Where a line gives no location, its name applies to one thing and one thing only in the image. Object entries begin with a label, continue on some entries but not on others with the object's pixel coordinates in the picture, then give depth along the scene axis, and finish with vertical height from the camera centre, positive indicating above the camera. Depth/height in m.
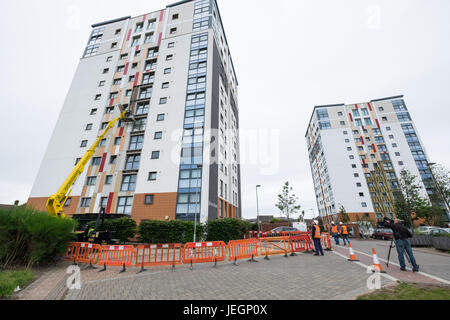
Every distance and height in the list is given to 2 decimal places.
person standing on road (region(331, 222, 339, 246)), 15.13 -0.92
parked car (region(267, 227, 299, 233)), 21.39 -0.75
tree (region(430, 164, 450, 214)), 22.08 +4.49
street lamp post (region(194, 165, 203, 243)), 14.55 +1.86
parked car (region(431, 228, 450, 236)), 18.31 -0.94
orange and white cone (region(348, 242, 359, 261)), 8.29 -1.57
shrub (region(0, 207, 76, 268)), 7.15 -0.45
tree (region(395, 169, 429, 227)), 23.83 +2.27
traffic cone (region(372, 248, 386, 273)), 5.94 -1.43
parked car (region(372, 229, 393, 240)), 22.64 -1.64
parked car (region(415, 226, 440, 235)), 19.64 -0.92
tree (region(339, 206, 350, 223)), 40.62 +1.02
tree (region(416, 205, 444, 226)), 28.77 +1.01
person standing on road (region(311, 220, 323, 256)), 9.88 -0.79
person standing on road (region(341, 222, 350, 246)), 14.24 -0.85
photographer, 6.39 -0.63
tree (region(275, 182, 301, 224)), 34.12 +3.53
